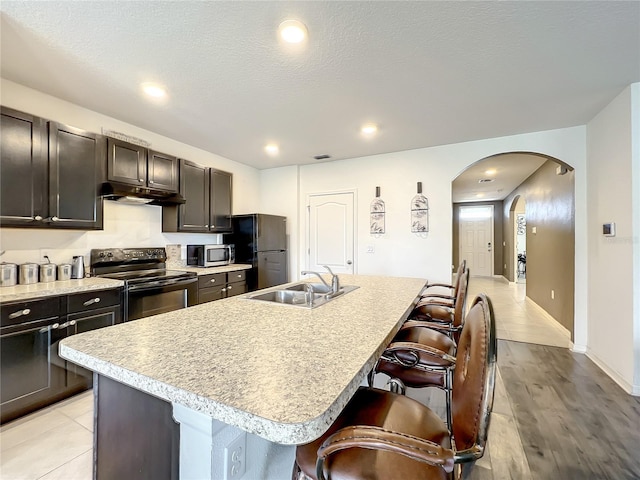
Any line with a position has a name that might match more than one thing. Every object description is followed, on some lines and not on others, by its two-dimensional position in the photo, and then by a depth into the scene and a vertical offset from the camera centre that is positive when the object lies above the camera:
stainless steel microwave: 3.74 -0.20
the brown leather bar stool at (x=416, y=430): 0.71 -0.56
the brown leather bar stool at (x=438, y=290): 3.90 -0.71
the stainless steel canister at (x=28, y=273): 2.26 -0.26
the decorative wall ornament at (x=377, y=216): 4.23 +0.37
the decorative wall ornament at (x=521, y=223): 9.13 +0.54
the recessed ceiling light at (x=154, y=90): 2.32 +1.29
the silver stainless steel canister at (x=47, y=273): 2.38 -0.27
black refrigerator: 4.10 -0.08
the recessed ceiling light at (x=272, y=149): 3.82 +1.30
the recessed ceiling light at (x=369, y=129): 3.19 +1.30
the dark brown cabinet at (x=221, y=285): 3.35 -0.57
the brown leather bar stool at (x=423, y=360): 1.36 -0.64
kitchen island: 0.63 -0.38
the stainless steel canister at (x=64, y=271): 2.49 -0.27
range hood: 2.67 +0.48
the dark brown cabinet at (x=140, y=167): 2.76 +0.80
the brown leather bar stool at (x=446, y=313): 1.73 -0.57
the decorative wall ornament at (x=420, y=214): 3.92 +0.36
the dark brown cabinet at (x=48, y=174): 2.07 +0.56
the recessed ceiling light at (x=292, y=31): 1.67 +1.29
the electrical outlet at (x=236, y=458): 0.88 -0.71
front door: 9.31 +0.06
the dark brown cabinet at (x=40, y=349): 1.89 -0.76
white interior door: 4.50 +0.14
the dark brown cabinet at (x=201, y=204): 3.48 +0.51
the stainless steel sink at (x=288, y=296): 2.05 -0.41
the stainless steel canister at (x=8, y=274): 2.16 -0.26
